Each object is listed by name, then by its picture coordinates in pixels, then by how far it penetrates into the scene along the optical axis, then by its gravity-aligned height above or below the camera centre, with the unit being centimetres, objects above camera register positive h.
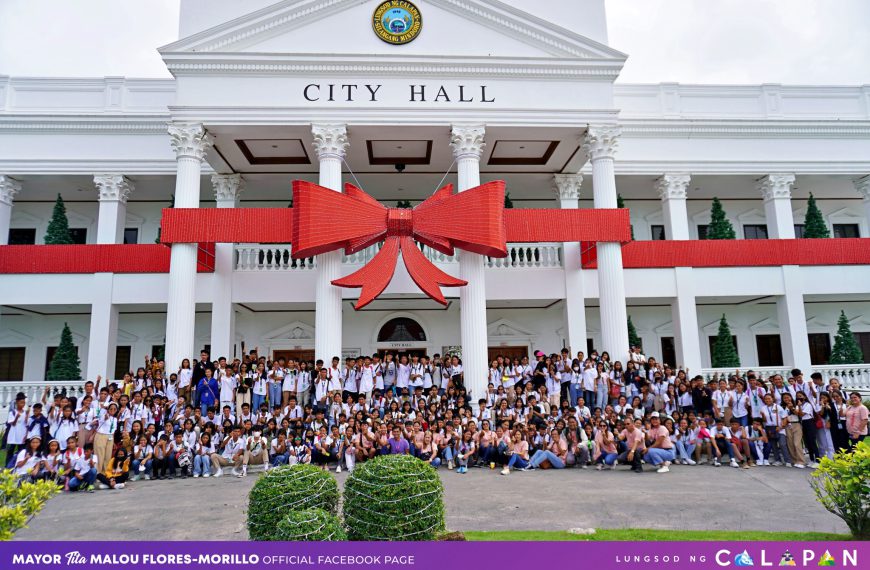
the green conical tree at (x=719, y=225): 1890 +460
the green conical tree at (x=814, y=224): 1906 +462
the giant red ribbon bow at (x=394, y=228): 1374 +350
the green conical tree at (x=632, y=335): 1839 +98
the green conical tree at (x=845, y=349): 1772 +40
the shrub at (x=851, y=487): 537 -119
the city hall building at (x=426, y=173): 1467 +635
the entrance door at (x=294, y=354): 1939 +60
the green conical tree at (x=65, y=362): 1697 +44
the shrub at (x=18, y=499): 432 -101
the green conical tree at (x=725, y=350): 1805 +44
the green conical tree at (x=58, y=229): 1784 +462
